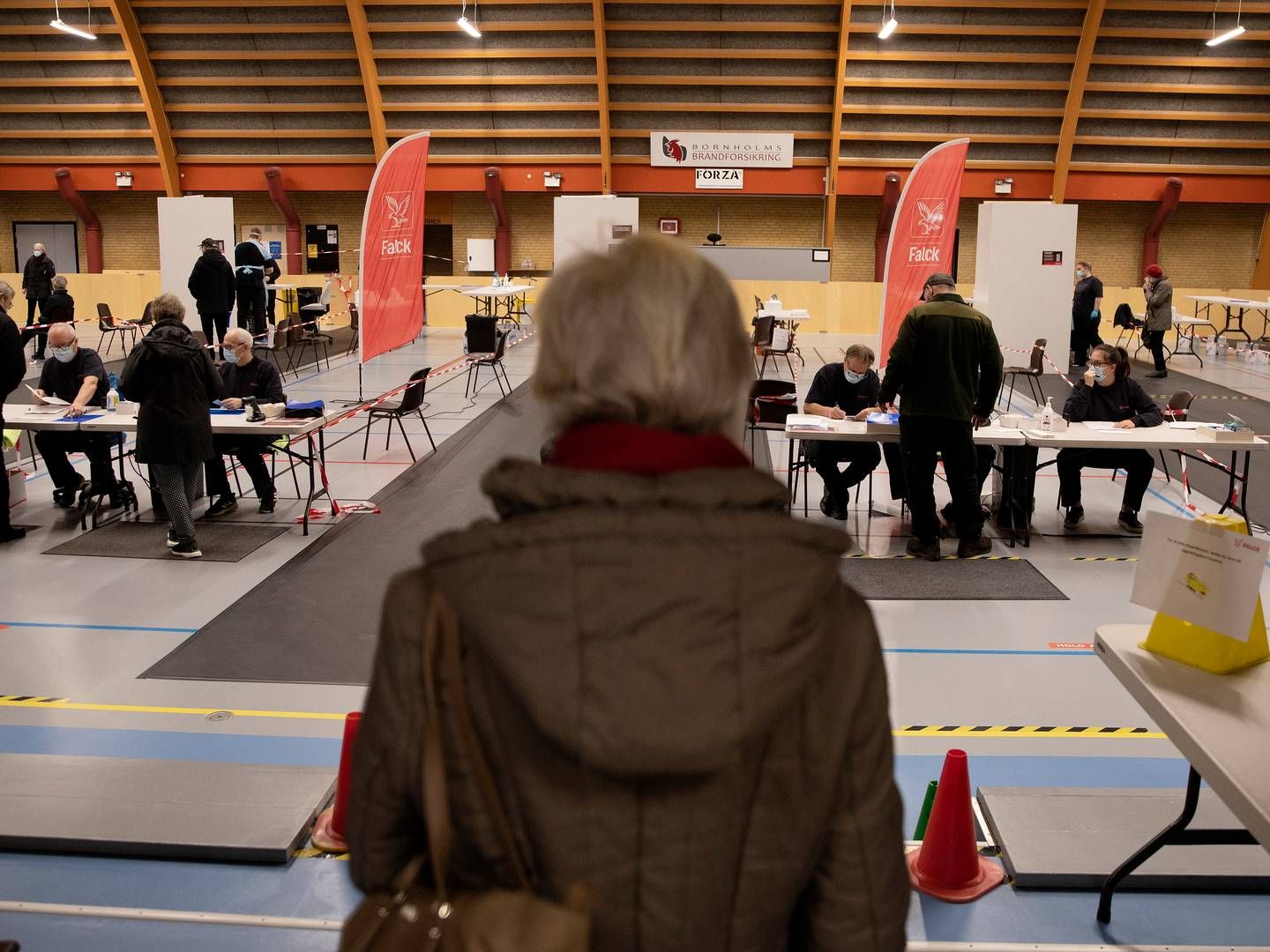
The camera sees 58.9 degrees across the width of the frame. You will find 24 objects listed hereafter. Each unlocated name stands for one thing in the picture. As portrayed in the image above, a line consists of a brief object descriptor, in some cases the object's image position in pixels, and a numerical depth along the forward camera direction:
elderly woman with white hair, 1.02
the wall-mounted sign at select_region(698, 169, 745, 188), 18.95
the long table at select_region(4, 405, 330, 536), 6.91
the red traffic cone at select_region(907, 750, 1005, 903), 3.02
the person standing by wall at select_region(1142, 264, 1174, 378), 13.98
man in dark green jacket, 6.23
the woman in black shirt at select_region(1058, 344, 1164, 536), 7.21
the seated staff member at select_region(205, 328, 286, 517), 7.43
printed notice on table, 2.23
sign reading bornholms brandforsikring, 18.69
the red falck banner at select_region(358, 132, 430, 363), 9.33
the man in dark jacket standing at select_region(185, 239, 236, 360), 12.74
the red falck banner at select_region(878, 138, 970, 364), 9.38
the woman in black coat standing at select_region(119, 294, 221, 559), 6.09
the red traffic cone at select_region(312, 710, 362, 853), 3.21
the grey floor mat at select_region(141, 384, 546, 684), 4.92
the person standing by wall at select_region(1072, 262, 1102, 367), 14.88
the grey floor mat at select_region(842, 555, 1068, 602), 5.95
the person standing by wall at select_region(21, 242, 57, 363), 15.50
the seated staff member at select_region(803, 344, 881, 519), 7.38
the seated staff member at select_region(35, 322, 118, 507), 7.34
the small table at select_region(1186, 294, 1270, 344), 16.23
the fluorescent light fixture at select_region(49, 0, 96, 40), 15.68
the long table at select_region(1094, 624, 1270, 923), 1.88
